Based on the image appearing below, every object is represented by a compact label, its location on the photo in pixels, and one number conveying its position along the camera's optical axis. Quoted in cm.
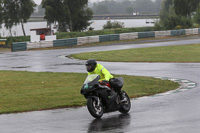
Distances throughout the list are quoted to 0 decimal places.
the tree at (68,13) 8375
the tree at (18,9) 8475
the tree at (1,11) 8512
